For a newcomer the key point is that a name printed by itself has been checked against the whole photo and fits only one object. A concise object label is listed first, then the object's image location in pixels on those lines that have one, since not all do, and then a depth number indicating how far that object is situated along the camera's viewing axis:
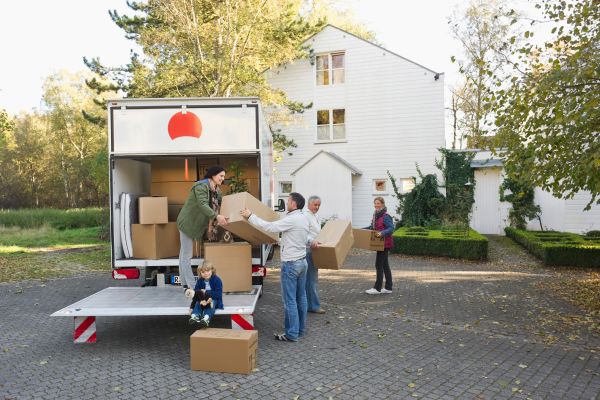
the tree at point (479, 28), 26.97
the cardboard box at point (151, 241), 7.11
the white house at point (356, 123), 21.28
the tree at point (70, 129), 41.75
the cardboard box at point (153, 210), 7.07
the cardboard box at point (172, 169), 8.41
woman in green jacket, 6.36
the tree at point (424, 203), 19.75
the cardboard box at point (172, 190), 8.41
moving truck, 6.89
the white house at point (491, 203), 18.91
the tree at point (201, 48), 17.19
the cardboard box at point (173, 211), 8.23
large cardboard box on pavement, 4.89
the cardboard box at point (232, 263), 6.48
